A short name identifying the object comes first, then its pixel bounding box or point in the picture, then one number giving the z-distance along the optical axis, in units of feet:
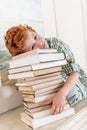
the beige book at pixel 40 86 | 2.77
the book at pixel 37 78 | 2.80
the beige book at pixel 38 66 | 2.75
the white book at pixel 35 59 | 2.75
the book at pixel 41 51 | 2.74
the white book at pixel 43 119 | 2.73
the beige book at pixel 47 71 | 2.78
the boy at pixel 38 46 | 3.46
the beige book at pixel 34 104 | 2.80
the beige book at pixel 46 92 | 2.80
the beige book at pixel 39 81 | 2.78
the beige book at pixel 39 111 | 2.77
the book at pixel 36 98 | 2.79
